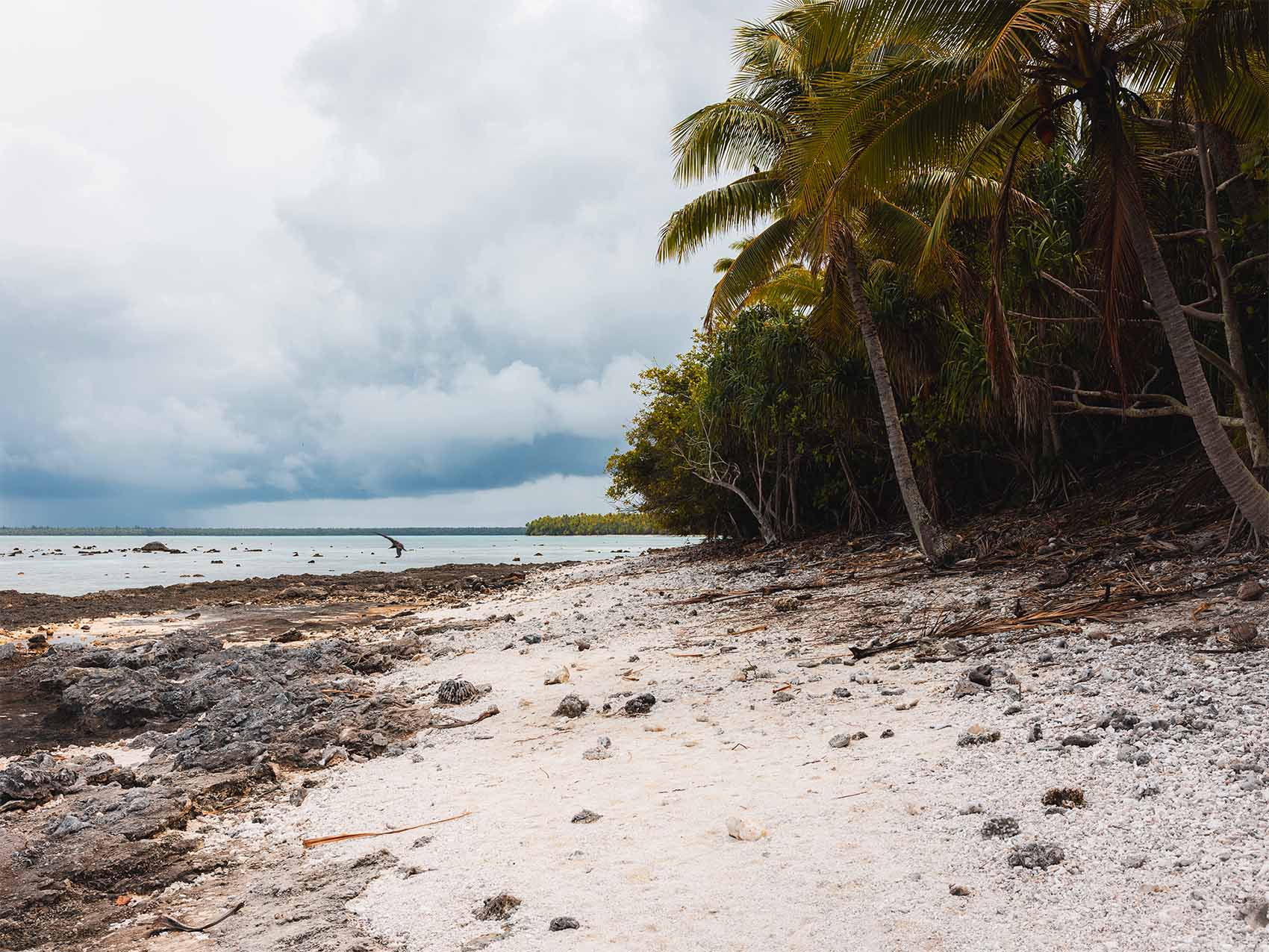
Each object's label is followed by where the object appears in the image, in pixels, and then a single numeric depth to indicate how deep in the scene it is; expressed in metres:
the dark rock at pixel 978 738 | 4.48
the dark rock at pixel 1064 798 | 3.57
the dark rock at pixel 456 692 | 7.50
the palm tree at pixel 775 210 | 12.66
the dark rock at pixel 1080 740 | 4.15
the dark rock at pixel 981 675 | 5.59
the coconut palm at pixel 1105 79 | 6.77
